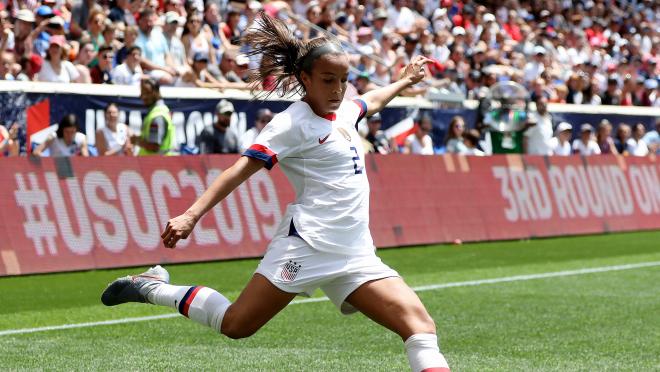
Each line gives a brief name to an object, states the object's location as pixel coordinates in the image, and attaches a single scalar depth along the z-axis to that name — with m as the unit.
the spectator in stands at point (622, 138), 24.05
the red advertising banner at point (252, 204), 13.02
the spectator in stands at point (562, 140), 22.17
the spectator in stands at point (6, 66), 15.55
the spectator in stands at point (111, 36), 17.20
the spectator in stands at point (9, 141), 14.58
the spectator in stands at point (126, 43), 17.14
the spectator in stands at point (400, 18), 24.59
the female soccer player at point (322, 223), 5.62
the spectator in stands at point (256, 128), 16.73
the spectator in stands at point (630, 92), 27.38
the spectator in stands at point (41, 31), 16.55
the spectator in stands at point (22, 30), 16.50
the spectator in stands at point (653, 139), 25.11
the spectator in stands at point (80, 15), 17.69
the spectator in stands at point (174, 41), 17.89
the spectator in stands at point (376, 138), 18.66
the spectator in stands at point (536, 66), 25.61
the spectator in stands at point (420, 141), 19.62
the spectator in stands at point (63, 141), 14.80
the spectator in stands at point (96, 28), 17.41
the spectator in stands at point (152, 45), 17.55
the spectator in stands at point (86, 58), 16.41
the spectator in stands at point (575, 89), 25.66
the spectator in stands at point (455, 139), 20.22
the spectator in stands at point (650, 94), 27.72
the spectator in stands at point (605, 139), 23.23
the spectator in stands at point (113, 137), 15.49
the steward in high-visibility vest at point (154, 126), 15.27
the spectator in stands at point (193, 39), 18.33
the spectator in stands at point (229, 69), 18.33
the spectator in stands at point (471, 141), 20.33
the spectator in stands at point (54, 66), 15.84
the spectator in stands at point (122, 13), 18.52
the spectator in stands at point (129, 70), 16.78
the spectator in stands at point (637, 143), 24.28
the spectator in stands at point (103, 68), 16.55
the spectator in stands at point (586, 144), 22.81
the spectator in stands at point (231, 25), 20.02
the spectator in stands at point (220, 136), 16.30
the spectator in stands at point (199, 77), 17.38
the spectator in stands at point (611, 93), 26.50
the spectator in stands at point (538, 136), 21.62
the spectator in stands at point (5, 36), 16.09
